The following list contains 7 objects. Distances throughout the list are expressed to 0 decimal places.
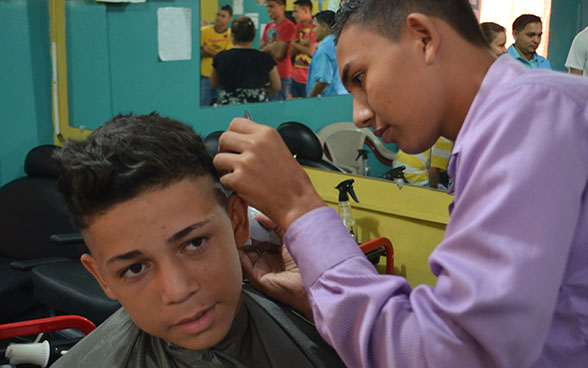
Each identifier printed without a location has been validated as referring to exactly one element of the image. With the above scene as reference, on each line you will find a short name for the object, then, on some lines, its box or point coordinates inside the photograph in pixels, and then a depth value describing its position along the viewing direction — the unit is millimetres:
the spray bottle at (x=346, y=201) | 2650
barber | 708
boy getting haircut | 1130
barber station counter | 2558
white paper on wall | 3486
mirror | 2990
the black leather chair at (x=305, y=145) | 3025
